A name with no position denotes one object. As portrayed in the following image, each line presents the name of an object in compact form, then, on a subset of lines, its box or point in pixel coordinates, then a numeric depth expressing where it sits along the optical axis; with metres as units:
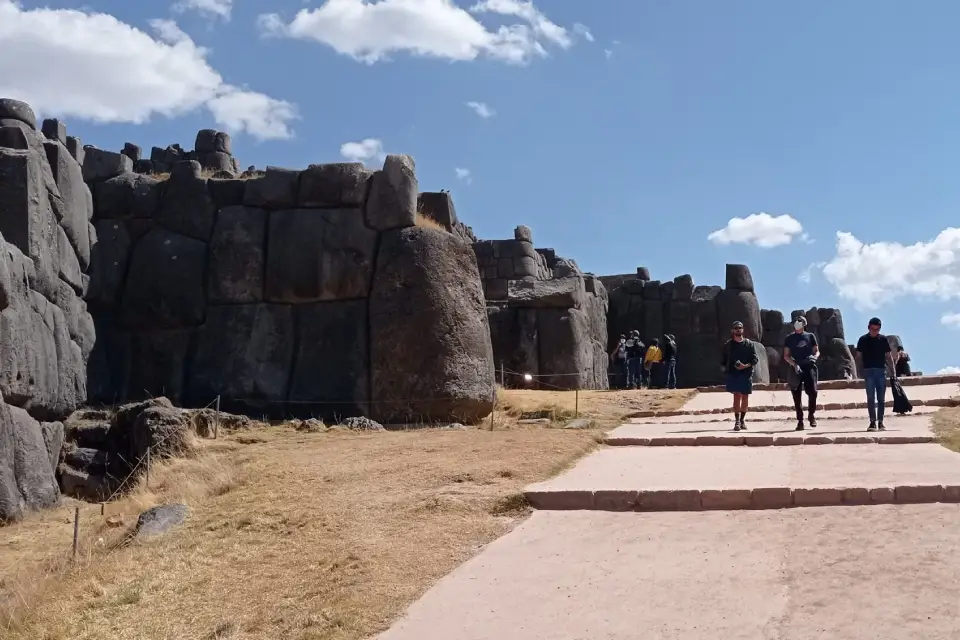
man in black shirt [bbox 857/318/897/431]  12.28
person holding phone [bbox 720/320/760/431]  13.34
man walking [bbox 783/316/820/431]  13.16
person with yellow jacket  26.02
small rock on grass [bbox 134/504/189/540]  8.79
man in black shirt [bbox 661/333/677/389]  26.30
